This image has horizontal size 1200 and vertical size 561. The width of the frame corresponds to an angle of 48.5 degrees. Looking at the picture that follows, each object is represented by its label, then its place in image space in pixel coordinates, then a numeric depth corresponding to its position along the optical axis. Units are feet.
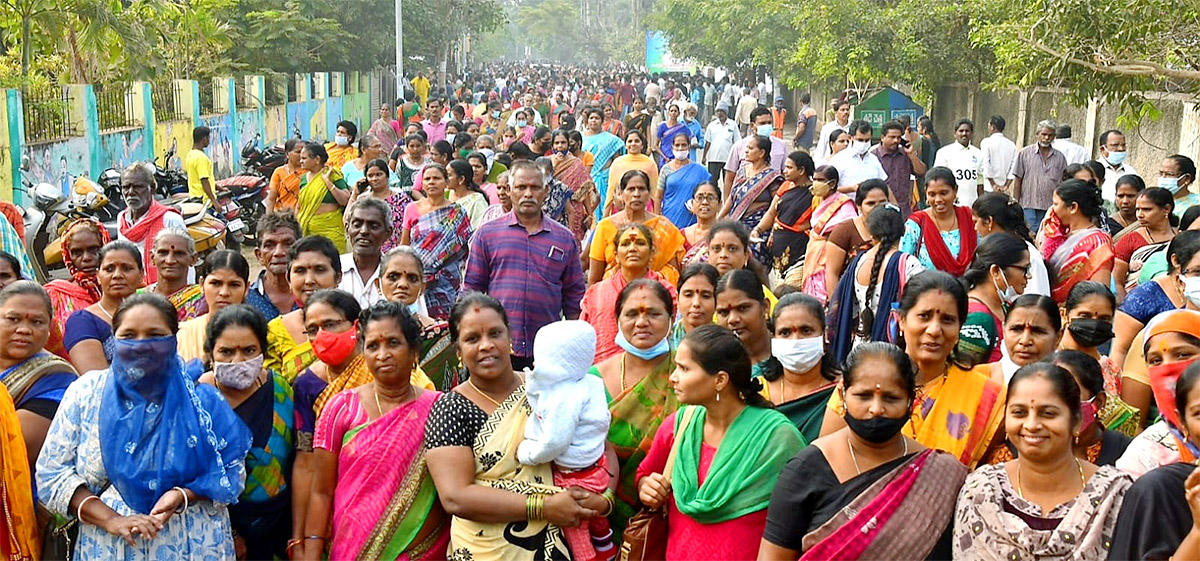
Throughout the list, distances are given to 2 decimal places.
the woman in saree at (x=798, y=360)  15.79
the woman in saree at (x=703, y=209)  27.78
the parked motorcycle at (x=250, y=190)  52.95
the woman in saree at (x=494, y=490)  13.24
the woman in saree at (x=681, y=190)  36.83
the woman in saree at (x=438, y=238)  25.29
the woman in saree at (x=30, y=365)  14.51
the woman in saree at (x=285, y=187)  35.78
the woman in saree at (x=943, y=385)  13.98
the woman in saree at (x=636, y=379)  14.89
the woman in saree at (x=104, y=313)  18.35
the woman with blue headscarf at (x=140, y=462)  13.23
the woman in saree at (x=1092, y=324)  17.05
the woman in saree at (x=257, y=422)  14.65
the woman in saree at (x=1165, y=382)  12.71
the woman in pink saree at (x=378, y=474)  14.01
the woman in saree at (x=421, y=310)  19.29
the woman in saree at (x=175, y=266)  20.76
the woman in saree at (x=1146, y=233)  24.26
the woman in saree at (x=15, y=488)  13.61
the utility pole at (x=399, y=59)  105.29
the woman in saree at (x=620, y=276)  21.44
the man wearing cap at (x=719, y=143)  57.57
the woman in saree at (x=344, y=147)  45.52
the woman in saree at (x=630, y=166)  38.09
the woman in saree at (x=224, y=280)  19.13
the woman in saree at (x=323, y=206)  32.07
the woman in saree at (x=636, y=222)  25.12
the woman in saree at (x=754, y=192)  33.32
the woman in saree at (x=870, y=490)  11.80
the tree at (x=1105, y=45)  30.14
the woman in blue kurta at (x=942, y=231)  24.84
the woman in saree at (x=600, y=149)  45.06
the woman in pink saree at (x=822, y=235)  25.84
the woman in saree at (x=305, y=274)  17.95
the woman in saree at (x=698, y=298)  18.29
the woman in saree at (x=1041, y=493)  11.37
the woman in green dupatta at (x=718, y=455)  12.71
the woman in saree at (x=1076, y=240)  23.80
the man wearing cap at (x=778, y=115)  85.52
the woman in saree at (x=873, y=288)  22.06
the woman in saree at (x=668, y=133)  52.25
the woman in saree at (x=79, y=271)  20.71
